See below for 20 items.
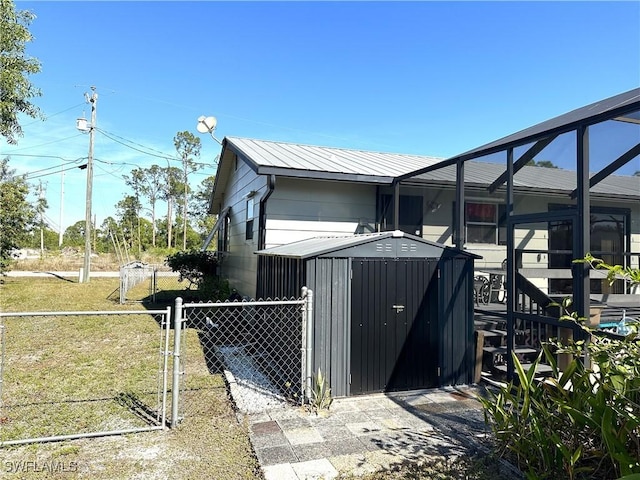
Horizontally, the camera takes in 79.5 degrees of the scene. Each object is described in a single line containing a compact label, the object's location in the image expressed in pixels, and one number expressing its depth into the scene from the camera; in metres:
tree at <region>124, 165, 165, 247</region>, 43.53
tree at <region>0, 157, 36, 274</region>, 14.43
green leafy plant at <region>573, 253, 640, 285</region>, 2.27
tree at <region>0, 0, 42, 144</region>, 11.29
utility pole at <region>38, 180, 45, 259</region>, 43.74
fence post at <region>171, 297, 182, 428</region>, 3.62
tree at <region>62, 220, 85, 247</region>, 53.19
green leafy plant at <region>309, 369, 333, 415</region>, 4.20
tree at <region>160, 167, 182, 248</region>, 41.84
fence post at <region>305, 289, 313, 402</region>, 4.29
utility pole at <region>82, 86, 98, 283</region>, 16.91
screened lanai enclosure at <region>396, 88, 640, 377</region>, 4.04
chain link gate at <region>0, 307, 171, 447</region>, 3.63
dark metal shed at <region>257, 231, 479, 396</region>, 4.56
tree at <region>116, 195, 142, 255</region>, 42.26
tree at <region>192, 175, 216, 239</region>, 42.00
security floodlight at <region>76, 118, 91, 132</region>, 17.08
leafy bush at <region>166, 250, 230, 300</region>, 11.88
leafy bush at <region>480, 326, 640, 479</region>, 2.50
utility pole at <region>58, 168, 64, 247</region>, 48.06
